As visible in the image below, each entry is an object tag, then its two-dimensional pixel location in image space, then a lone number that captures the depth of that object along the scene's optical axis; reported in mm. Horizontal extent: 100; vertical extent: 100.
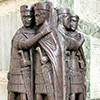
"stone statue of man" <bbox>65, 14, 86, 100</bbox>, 1245
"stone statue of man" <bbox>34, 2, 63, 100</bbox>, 1115
